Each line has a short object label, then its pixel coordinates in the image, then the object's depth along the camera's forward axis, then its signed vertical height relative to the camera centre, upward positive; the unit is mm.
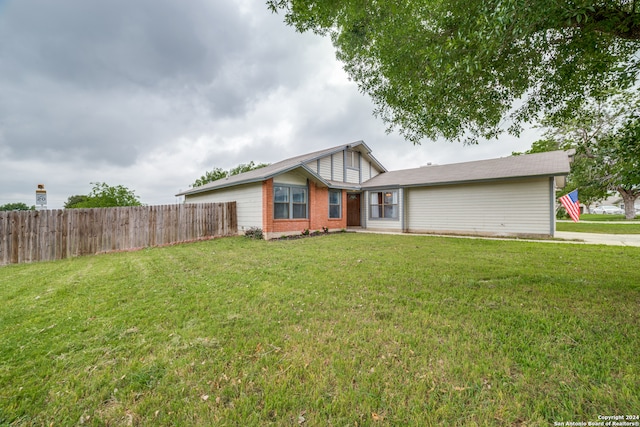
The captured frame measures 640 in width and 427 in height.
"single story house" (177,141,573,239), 11438 +1330
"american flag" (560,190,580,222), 15739 +995
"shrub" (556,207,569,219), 30022 +602
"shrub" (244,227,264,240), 11812 -551
